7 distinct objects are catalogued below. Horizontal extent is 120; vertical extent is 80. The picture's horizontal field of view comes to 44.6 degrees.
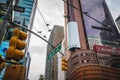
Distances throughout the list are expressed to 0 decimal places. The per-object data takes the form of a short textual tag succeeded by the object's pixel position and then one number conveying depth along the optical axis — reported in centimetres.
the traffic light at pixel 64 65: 1059
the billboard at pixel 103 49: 7494
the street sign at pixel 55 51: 939
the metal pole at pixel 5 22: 468
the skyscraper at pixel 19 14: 600
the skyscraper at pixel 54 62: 13412
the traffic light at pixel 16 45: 456
